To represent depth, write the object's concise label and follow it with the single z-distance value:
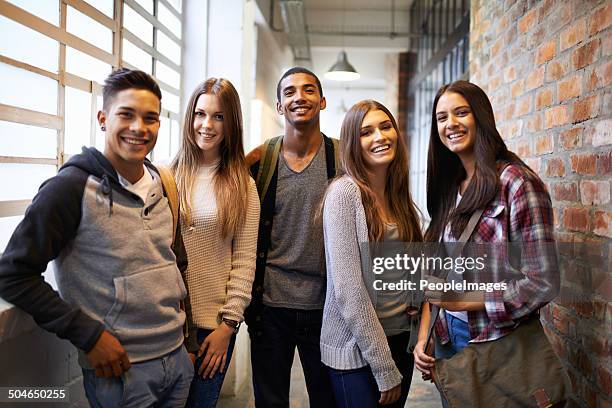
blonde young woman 1.55
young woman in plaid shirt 1.34
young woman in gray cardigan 1.43
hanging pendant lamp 6.40
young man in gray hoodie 1.06
